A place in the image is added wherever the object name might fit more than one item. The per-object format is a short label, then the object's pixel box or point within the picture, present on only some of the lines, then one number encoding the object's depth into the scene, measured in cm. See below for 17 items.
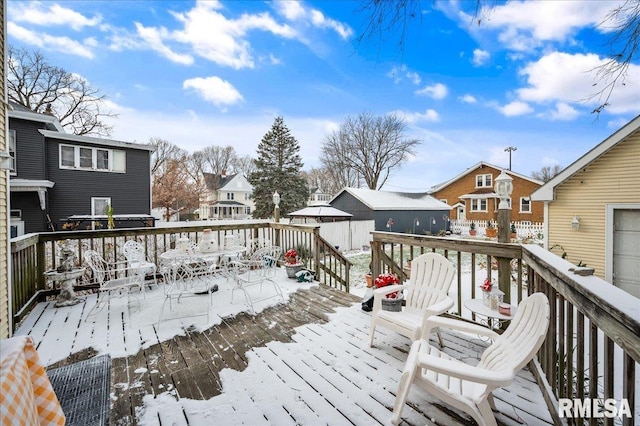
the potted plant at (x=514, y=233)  1332
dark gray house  1038
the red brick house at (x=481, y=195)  1792
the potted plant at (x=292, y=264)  514
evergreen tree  2097
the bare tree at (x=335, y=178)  2580
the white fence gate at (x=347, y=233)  1272
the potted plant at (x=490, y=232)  955
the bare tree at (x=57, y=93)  1373
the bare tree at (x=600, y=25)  203
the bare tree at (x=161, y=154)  2371
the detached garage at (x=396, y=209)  1703
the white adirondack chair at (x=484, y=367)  146
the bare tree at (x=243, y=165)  3232
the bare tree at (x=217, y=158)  3031
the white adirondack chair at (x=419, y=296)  246
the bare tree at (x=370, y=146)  2331
